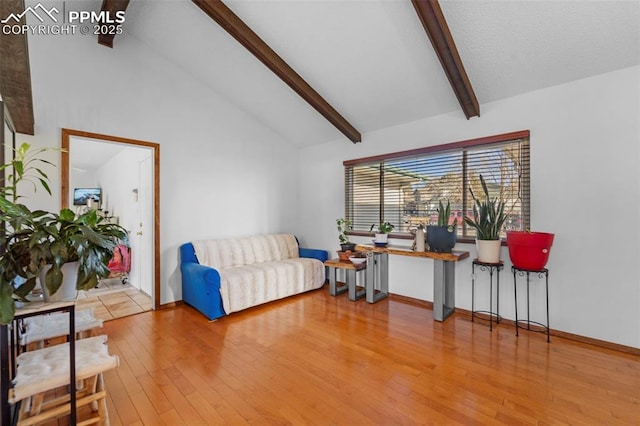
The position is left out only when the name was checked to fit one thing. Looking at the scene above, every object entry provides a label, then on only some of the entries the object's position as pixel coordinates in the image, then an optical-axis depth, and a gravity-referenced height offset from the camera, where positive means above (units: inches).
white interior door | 147.8 -6.5
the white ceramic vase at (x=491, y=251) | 111.1 -14.9
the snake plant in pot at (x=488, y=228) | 111.4 -6.0
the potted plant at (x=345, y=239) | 152.8 -15.0
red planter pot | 99.1 -12.7
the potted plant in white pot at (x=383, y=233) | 145.5 -10.2
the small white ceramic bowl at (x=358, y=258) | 146.3 -23.7
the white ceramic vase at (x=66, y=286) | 55.4 -14.5
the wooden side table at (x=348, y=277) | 146.6 -34.5
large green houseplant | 48.1 -6.6
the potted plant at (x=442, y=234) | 121.3 -8.9
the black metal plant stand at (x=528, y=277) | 104.7 -26.9
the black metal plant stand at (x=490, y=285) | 111.8 -31.0
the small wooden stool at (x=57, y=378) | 53.0 -31.8
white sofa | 126.6 -29.3
